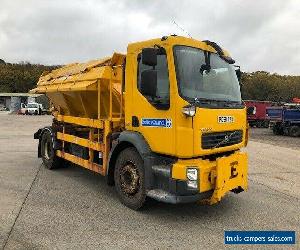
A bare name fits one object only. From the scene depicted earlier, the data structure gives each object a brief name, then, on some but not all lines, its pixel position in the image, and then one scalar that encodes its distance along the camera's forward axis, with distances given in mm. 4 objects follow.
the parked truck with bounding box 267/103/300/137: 16378
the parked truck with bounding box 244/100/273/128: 21922
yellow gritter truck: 3717
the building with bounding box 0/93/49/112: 42675
